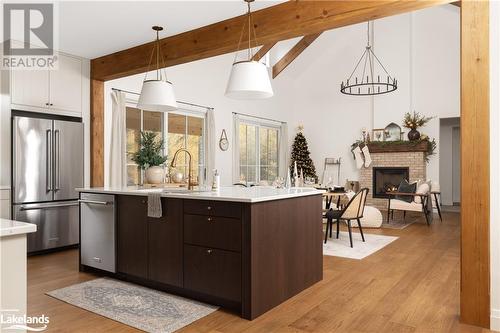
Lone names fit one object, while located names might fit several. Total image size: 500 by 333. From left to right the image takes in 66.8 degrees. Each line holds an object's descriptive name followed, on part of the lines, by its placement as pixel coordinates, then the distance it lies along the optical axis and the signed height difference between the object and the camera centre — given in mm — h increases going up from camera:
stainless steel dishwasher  3740 -650
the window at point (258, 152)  8992 +376
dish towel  3320 -337
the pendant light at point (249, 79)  3033 +712
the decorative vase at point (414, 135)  9078 +757
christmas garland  9008 +556
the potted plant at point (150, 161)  4391 +69
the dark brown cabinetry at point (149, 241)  3242 -672
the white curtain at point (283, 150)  10430 +458
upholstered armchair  7371 -716
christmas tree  10320 +264
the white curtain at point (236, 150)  8453 +379
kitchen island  2822 -646
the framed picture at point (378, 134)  9680 +832
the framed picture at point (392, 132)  9453 +864
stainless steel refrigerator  4629 -110
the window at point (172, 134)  6398 +622
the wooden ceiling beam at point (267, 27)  3256 +1393
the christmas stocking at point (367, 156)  9680 +268
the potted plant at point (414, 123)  9102 +1048
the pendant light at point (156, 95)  3734 +714
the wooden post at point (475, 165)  2646 +9
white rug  4857 -1111
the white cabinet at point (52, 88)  4773 +1045
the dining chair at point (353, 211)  5410 -640
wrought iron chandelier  9695 +2431
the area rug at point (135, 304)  2721 -1107
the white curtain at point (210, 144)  7691 +464
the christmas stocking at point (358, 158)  9788 +222
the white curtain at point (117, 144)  5891 +364
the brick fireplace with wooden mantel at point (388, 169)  9086 -63
